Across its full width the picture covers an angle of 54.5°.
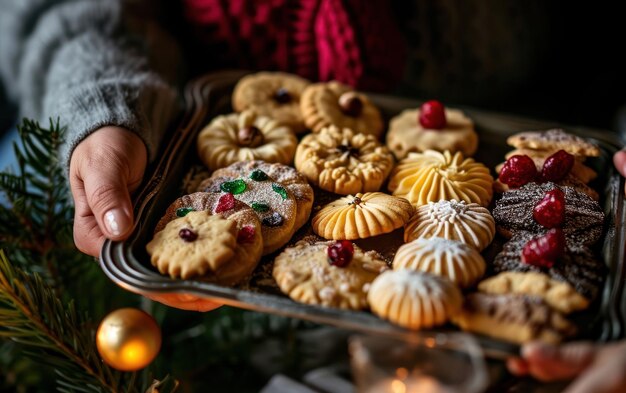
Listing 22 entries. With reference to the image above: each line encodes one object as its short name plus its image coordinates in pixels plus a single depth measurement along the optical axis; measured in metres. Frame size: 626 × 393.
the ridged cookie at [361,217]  0.90
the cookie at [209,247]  0.81
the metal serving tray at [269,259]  0.74
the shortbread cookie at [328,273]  0.78
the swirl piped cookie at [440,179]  0.97
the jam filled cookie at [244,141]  1.06
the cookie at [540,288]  0.76
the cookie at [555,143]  1.05
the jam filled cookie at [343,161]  1.00
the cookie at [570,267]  0.80
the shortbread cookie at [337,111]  1.13
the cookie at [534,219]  0.90
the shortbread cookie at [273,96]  1.16
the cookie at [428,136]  1.10
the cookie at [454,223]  0.88
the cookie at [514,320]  0.71
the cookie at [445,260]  0.80
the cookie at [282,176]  0.95
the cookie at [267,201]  0.89
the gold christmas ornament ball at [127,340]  0.79
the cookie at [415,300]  0.72
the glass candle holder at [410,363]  0.67
